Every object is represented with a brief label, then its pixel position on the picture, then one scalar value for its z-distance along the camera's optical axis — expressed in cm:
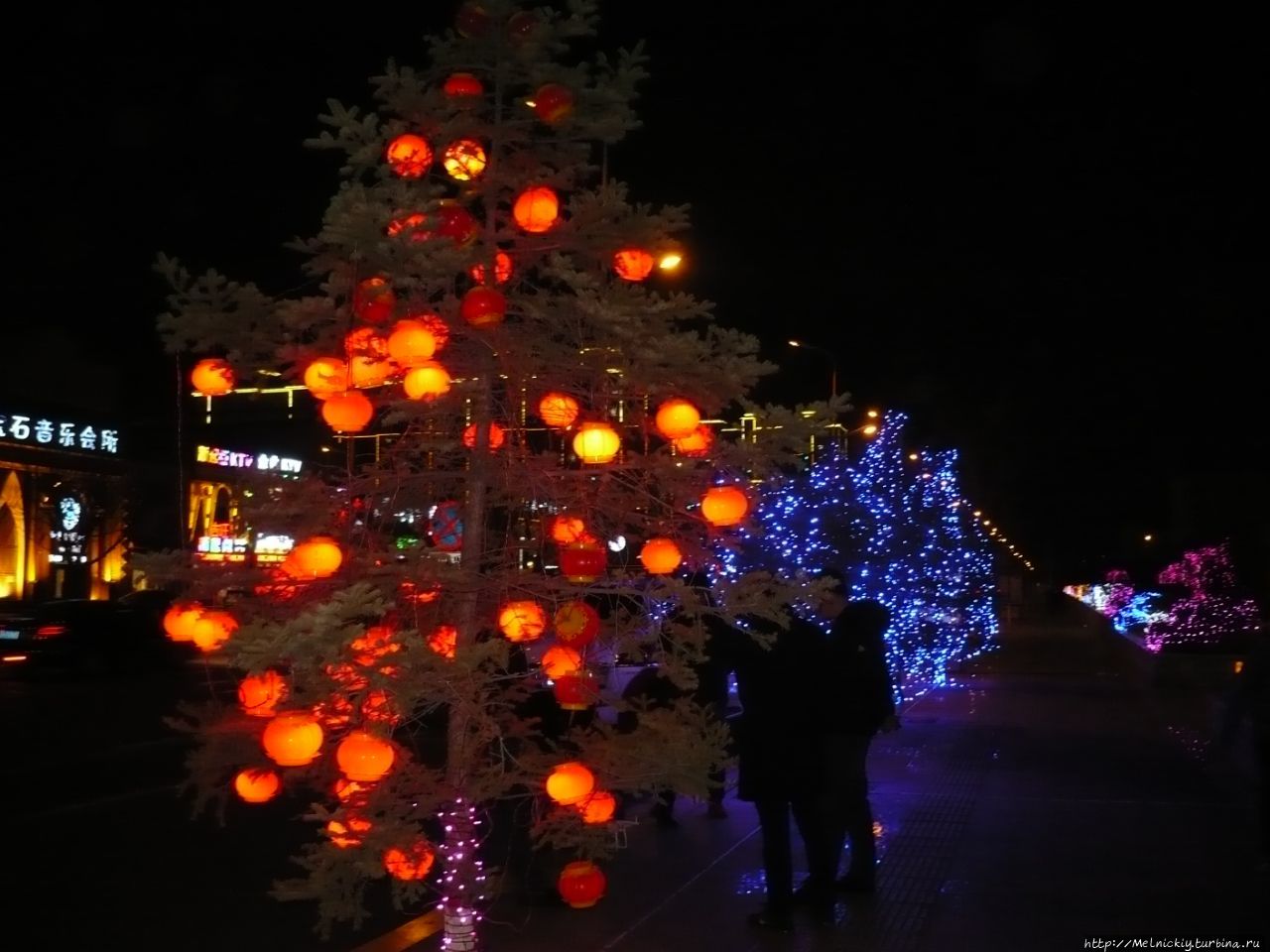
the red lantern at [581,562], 511
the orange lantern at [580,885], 546
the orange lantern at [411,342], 488
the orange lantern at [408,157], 513
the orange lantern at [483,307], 502
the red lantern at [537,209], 520
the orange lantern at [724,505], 517
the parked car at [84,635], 2269
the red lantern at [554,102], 516
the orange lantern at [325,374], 509
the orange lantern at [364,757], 469
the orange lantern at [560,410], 537
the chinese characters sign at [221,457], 3978
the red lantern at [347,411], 517
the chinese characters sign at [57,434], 3422
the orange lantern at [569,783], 508
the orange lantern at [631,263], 525
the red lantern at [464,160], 527
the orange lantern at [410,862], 478
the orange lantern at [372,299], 493
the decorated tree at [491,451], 494
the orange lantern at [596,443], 520
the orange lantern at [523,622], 517
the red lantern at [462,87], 522
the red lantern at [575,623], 513
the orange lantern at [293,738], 459
